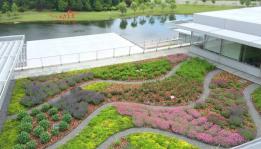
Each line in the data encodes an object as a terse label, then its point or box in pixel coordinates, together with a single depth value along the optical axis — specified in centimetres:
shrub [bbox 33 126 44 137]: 1673
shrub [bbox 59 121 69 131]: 1736
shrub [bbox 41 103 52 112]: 1950
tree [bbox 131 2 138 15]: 5903
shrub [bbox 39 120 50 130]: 1745
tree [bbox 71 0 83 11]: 6169
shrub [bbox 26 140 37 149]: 1555
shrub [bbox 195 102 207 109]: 2039
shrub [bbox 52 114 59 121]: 1827
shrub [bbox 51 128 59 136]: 1688
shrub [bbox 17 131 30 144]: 1616
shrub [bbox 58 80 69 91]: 2253
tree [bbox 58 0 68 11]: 6083
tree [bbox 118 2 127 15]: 5714
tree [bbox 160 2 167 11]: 6263
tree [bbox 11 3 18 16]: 5537
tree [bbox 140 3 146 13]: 6066
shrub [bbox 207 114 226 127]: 1843
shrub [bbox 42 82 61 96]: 2172
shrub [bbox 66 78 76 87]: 2314
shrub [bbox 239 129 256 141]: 1700
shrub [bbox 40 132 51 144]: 1619
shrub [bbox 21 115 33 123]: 1791
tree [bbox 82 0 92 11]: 6238
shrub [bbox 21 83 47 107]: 2027
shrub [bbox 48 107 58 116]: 1899
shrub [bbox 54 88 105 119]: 1909
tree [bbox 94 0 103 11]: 6285
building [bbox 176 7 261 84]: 2566
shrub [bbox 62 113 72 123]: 1817
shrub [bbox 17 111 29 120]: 1853
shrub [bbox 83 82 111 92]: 2245
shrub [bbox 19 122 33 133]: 1709
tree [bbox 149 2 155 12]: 6247
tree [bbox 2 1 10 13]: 5691
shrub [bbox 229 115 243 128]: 1838
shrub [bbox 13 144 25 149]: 1535
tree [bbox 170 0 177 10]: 6212
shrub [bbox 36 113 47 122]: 1828
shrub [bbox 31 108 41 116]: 1894
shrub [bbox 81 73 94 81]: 2417
